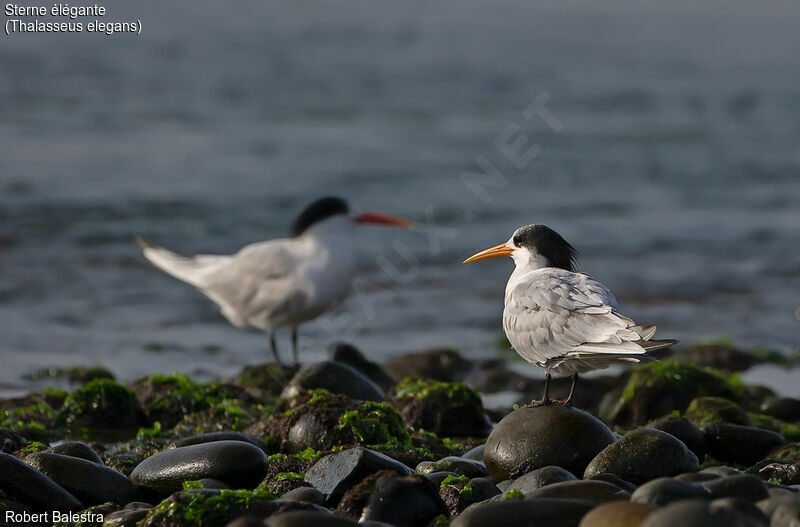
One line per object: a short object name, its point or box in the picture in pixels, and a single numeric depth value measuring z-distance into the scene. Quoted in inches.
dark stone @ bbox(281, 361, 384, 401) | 499.8
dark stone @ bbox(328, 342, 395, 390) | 596.1
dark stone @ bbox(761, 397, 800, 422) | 539.2
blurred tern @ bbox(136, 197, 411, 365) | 641.6
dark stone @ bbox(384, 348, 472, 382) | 629.6
